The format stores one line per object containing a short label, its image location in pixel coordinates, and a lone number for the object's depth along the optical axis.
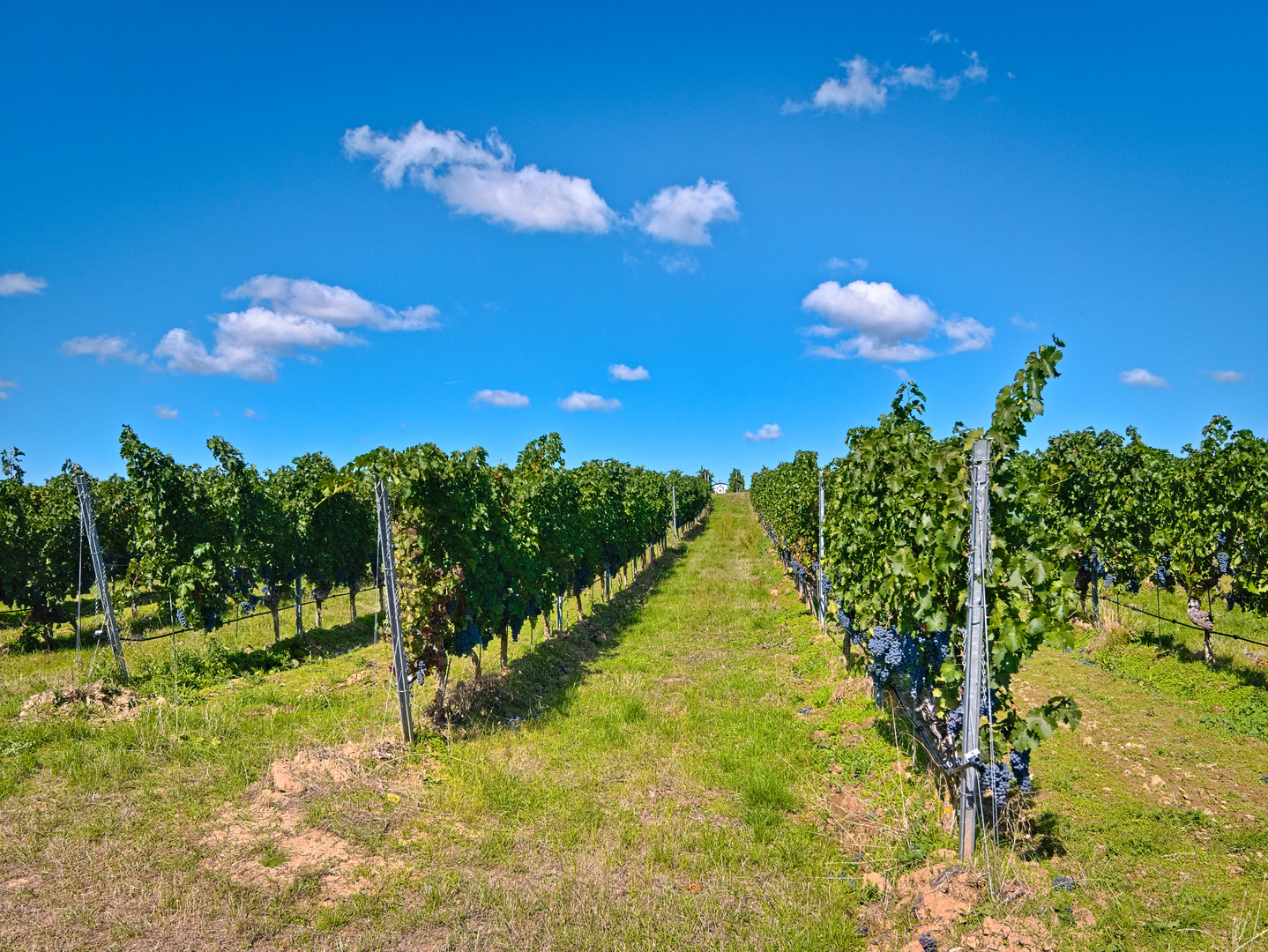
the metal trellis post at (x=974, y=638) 4.47
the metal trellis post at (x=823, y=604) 10.88
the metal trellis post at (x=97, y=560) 9.23
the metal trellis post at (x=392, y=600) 7.19
